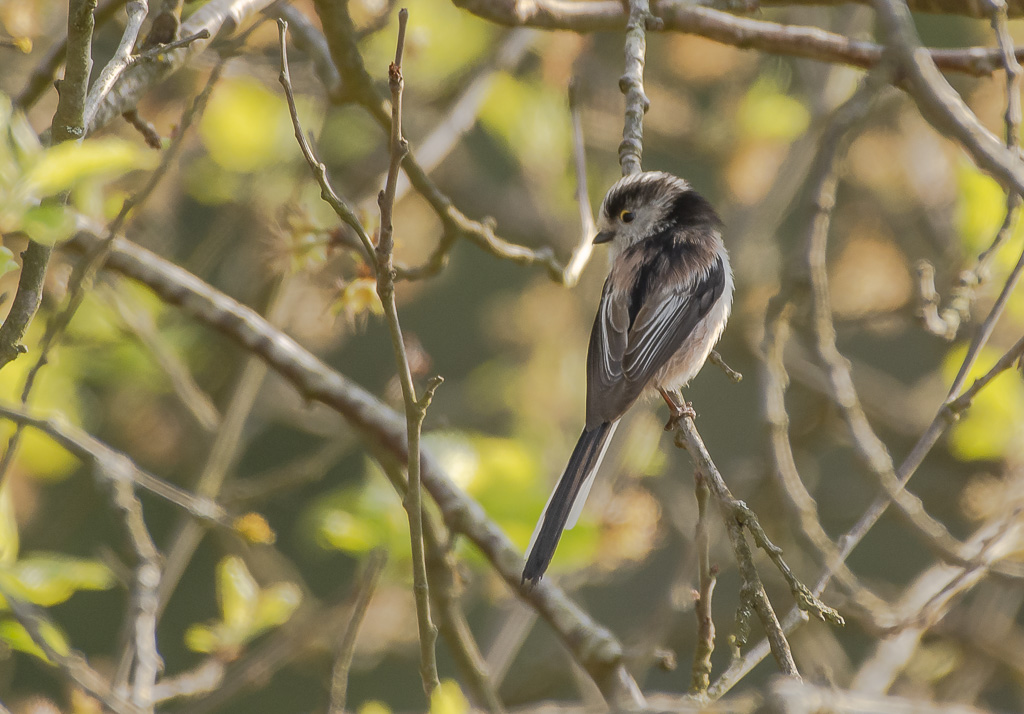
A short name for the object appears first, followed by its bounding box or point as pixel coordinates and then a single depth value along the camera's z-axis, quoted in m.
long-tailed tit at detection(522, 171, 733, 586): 5.96
